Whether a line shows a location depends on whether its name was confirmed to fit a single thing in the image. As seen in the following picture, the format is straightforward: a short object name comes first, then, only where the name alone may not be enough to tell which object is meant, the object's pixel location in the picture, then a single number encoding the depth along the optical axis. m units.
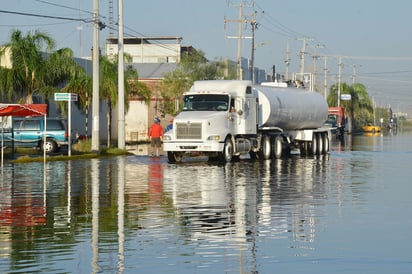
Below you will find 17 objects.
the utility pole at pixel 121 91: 49.69
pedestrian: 48.03
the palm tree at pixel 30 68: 53.84
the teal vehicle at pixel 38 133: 50.19
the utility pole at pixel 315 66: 132.48
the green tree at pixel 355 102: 155.00
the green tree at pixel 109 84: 61.12
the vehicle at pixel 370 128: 146.25
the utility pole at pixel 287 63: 119.05
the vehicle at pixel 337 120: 98.50
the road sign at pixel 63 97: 42.06
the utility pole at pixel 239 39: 81.74
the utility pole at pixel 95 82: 46.44
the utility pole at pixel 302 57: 115.95
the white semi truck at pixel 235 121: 40.50
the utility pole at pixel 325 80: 136.81
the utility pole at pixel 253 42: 84.19
